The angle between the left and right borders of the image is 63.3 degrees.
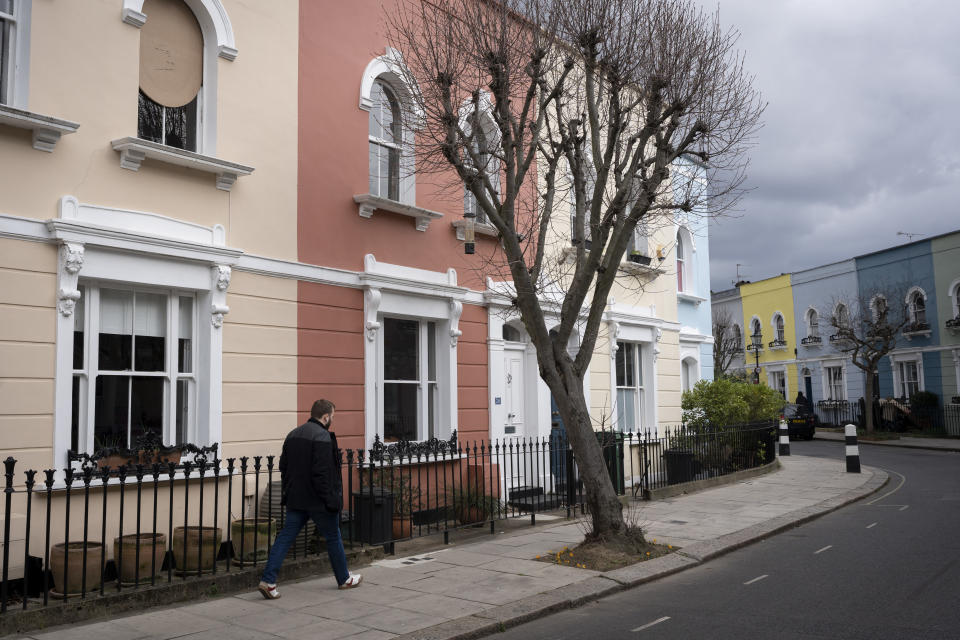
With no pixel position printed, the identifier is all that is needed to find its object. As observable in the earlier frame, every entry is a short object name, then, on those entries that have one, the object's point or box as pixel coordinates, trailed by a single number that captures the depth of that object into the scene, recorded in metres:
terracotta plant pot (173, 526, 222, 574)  7.29
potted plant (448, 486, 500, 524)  10.66
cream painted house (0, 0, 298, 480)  7.43
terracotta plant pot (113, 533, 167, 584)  6.90
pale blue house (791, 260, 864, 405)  35.50
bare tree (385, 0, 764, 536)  8.83
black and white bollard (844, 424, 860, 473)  17.14
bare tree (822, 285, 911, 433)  29.81
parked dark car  31.00
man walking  7.15
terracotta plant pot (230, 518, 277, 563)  8.02
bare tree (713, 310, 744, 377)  41.91
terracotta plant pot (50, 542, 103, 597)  6.55
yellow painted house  39.41
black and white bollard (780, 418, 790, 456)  22.62
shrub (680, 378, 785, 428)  17.00
